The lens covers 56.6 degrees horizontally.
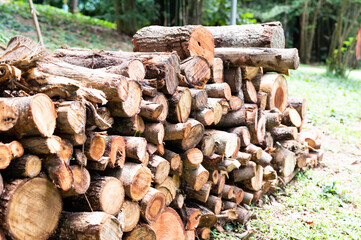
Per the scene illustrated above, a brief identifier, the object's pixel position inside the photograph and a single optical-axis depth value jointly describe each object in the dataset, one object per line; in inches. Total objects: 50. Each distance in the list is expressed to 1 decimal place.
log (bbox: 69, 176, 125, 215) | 90.0
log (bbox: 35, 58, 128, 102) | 97.9
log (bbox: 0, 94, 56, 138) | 73.4
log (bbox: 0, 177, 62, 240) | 71.6
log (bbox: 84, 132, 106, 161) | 89.4
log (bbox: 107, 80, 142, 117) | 101.8
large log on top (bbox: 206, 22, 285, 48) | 166.7
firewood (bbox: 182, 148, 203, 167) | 128.3
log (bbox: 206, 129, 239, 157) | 142.8
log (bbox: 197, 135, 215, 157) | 136.0
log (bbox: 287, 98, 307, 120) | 218.8
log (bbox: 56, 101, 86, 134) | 80.7
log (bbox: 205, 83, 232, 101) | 146.9
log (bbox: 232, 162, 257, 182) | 162.6
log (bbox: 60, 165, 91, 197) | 84.4
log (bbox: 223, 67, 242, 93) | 159.5
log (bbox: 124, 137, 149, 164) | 103.0
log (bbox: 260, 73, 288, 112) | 186.5
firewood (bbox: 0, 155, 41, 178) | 74.3
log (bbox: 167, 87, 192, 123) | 123.4
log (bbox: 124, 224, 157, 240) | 103.6
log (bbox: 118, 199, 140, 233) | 98.7
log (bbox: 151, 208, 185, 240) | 118.8
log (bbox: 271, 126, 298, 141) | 195.3
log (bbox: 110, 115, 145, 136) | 108.4
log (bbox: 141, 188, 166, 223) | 105.5
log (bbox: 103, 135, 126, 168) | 96.5
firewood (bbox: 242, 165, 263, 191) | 169.0
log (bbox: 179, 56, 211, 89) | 133.4
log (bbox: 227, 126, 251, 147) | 158.2
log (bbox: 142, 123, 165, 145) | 113.3
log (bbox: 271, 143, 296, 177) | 194.2
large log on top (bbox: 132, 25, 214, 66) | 142.2
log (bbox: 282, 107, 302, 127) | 205.8
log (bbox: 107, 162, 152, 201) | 99.6
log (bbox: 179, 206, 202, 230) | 130.9
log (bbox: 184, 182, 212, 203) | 137.0
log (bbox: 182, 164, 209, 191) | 131.9
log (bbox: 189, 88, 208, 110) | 130.4
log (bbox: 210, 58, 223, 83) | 151.9
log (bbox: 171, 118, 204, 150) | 126.0
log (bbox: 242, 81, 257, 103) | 168.2
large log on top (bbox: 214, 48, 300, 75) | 142.4
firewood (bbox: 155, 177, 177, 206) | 121.3
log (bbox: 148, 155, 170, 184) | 112.3
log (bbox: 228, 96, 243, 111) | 155.1
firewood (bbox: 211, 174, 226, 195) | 148.5
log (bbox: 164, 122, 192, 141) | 120.4
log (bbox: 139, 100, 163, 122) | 109.5
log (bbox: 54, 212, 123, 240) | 83.7
